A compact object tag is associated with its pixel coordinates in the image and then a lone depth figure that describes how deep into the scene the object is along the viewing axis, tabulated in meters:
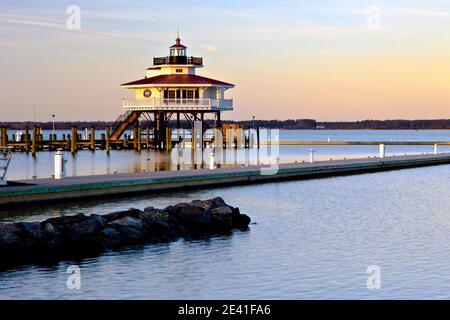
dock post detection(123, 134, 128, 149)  85.94
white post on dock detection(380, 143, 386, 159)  57.03
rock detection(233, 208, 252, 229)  26.17
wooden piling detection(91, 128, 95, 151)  81.88
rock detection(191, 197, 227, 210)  25.94
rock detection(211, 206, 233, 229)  25.59
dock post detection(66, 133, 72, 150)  82.47
